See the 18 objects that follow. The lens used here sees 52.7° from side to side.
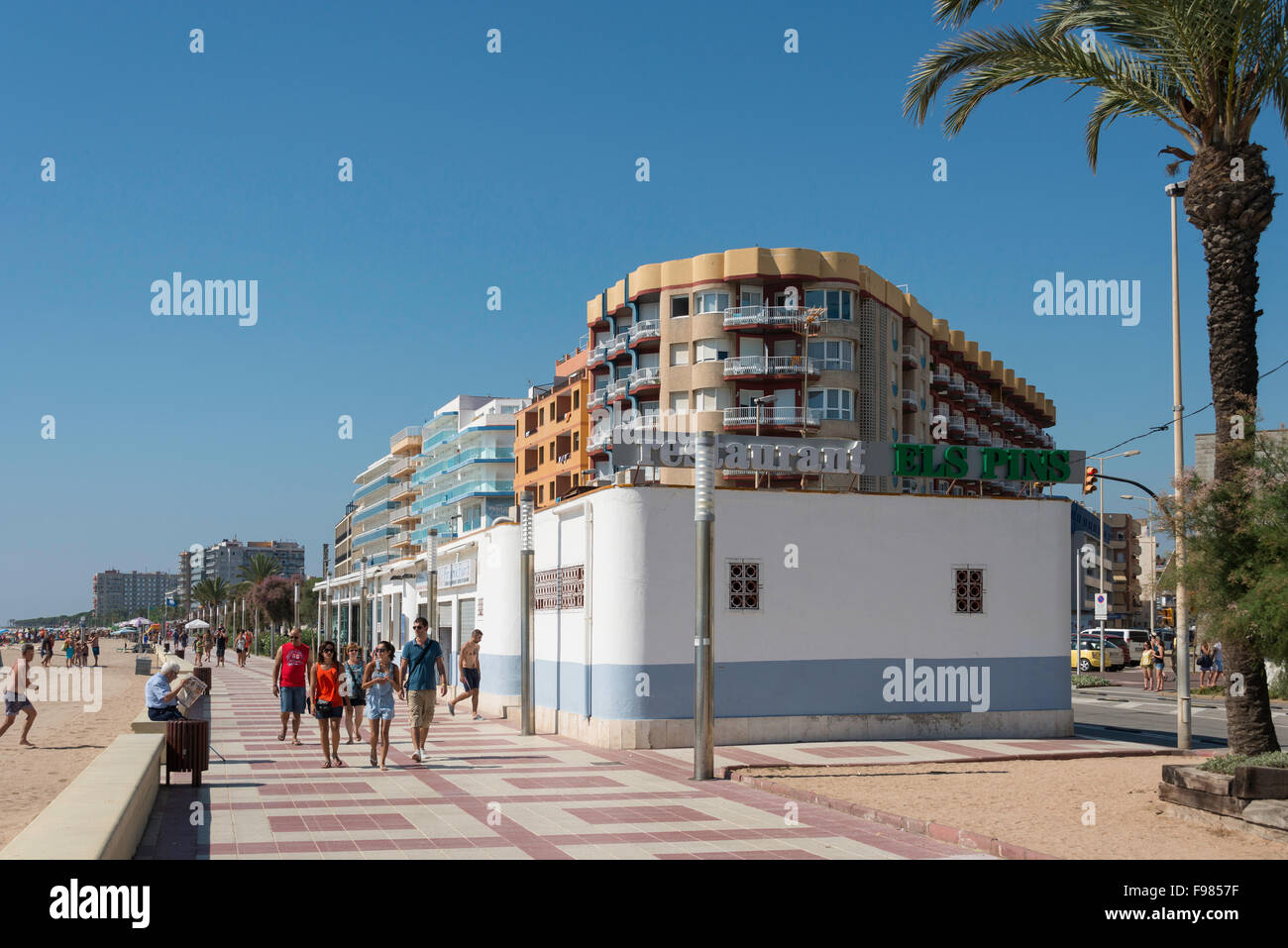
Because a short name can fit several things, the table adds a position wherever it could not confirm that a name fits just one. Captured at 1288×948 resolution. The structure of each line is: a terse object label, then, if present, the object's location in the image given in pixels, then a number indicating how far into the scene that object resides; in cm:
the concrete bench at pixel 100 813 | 813
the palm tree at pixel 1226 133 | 1352
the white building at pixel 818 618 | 2008
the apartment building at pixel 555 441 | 8338
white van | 6894
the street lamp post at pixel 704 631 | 1605
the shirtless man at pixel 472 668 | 2650
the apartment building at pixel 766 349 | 6825
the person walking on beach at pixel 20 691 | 2289
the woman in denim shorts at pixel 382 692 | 1717
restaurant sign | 2023
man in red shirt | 2109
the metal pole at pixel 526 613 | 2244
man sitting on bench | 1664
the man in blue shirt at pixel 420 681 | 1764
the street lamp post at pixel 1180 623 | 2006
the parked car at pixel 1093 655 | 5366
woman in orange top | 1739
